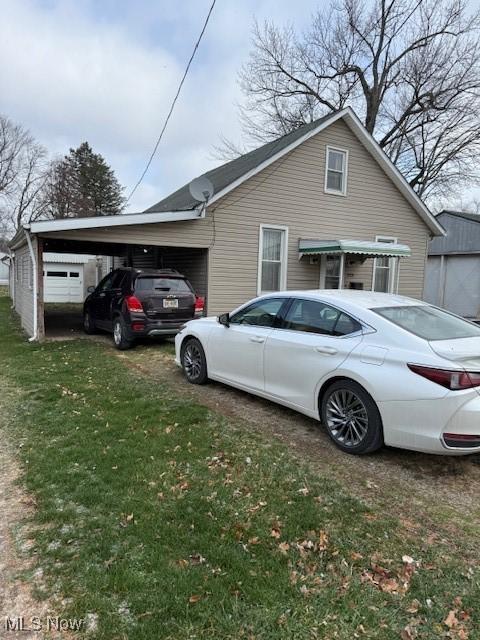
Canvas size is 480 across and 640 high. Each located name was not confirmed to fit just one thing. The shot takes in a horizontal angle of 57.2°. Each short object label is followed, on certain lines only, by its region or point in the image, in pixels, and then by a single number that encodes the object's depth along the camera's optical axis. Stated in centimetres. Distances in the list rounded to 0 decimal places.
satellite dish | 1065
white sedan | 342
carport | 930
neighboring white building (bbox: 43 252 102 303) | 2398
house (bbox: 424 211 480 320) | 1920
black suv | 882
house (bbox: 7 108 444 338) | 1071
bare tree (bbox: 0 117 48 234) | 4681
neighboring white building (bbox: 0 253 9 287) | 4356
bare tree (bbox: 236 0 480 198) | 2325
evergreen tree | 4759
